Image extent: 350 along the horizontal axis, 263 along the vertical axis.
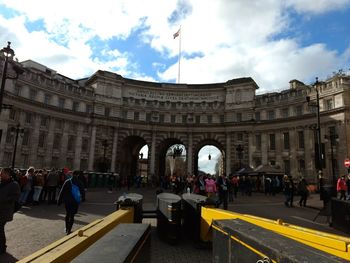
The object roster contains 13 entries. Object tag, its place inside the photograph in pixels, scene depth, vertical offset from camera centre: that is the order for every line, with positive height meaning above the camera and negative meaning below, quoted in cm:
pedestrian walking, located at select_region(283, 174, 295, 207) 1902 -52
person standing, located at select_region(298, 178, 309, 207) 1856 -49
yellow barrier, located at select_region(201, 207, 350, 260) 366 -78
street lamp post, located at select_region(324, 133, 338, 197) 1555 +433
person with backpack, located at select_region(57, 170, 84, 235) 891 -80
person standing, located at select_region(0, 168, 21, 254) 684 -63
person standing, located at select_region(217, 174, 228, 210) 1585 -56
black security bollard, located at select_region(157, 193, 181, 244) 822 -123
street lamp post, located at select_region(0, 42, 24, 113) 1708 +696
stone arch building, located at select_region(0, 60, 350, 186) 3934 +867
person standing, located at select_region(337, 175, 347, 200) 1797 -26
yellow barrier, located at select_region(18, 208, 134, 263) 282 -81
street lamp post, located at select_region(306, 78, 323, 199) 1952 +155
